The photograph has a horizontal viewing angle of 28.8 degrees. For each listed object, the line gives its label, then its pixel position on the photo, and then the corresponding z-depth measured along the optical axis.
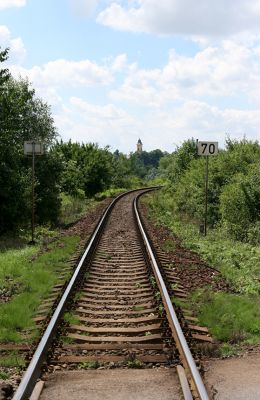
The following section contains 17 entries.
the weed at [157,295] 8.36
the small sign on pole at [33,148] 16.48
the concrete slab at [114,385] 4.68
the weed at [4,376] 5.27
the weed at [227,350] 6.08
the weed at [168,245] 14.28
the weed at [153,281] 9.22
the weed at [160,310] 7.37
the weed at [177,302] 8.06
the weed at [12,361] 5.67
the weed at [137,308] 7.84
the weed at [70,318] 7.07
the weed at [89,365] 5.54
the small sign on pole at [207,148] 17.36
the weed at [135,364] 5.54
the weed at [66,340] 6.36
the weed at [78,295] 8.45
